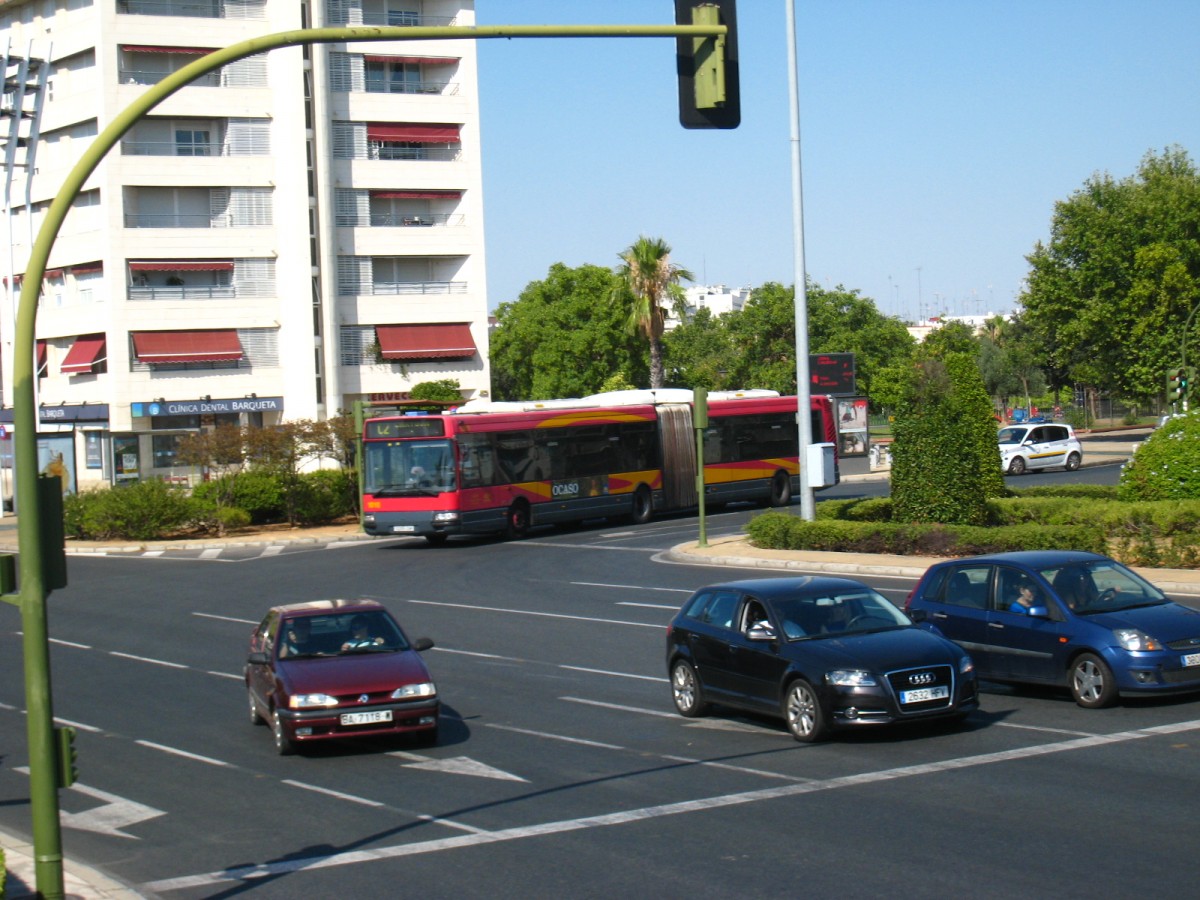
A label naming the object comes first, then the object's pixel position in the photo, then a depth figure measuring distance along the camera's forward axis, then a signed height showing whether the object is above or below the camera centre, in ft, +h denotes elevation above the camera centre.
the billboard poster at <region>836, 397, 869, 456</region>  230.89 -0.31
